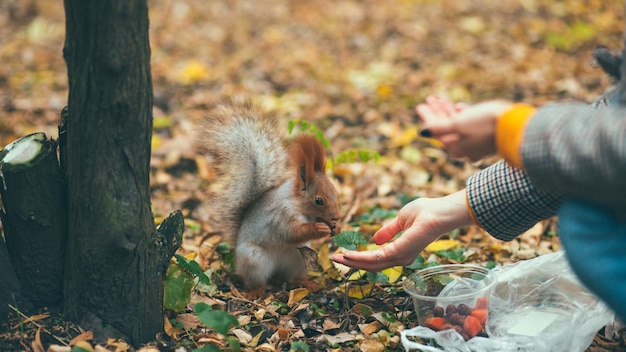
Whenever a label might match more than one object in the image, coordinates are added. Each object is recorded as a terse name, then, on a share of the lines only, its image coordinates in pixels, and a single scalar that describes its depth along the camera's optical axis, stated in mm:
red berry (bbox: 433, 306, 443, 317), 2023
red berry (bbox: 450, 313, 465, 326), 2009
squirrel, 2154
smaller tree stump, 1958
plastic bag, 1988
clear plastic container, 2025
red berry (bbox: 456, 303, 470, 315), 2020
